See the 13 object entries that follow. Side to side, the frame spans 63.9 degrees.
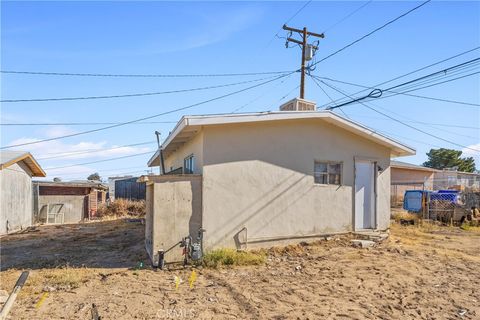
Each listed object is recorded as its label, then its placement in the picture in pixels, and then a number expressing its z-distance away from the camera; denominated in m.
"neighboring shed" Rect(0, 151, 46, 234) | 16.66
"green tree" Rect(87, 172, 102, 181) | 63.09
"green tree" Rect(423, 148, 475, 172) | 51.31
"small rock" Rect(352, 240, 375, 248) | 10.98
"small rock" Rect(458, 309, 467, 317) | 6.16
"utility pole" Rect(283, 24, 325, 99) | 18.66
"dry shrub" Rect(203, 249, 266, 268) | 9.12
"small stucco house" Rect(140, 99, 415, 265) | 9.47
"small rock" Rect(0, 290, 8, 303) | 6.57
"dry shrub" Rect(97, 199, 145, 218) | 27.24
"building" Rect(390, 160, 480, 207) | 31.95
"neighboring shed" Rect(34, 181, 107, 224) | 24.33
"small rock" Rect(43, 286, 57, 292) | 7.18
